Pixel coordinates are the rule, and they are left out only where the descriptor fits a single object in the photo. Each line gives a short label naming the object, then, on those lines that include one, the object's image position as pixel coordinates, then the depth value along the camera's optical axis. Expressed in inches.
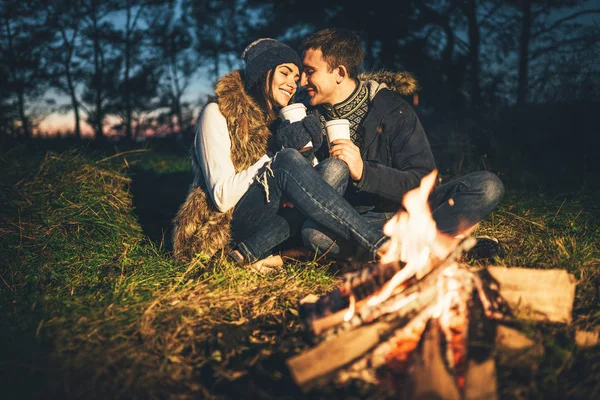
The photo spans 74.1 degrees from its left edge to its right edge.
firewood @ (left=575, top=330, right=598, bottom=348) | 70.0
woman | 108.0
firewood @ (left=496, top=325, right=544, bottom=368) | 64.7
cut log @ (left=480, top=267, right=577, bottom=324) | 74.0
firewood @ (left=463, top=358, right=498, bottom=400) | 55.7
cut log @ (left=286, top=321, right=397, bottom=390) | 59.2
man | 112.7
